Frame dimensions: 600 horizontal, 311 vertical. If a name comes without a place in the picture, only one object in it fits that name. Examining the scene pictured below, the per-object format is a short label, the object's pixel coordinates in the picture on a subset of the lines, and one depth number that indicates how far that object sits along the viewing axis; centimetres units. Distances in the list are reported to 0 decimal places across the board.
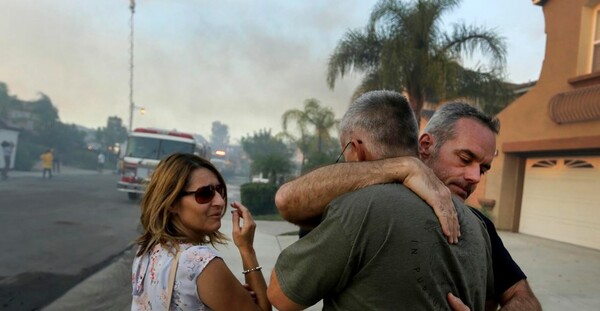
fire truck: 1563
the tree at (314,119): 3016
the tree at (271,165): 1872
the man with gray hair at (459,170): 132
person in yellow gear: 2347
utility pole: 2944
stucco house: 943
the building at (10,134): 2514
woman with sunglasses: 164
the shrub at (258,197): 1572
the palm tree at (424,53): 1106
